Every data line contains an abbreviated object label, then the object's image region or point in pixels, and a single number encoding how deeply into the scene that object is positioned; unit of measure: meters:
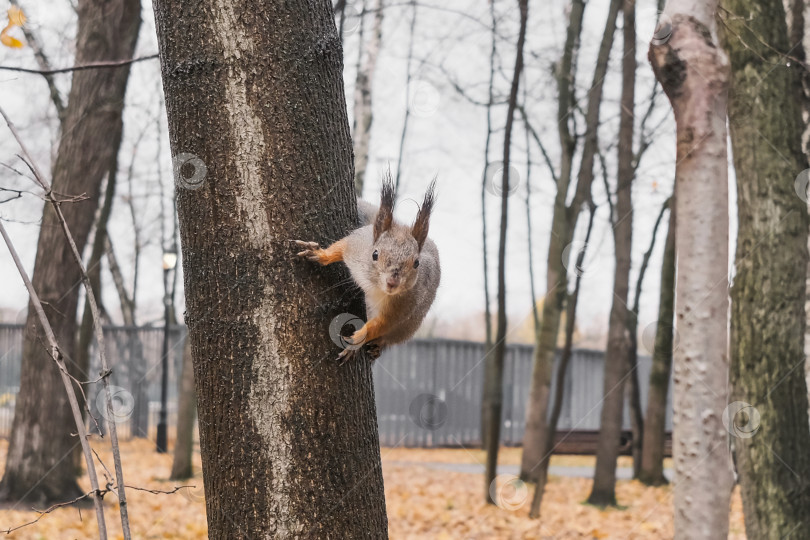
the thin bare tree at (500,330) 6.42
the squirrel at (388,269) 1.81
